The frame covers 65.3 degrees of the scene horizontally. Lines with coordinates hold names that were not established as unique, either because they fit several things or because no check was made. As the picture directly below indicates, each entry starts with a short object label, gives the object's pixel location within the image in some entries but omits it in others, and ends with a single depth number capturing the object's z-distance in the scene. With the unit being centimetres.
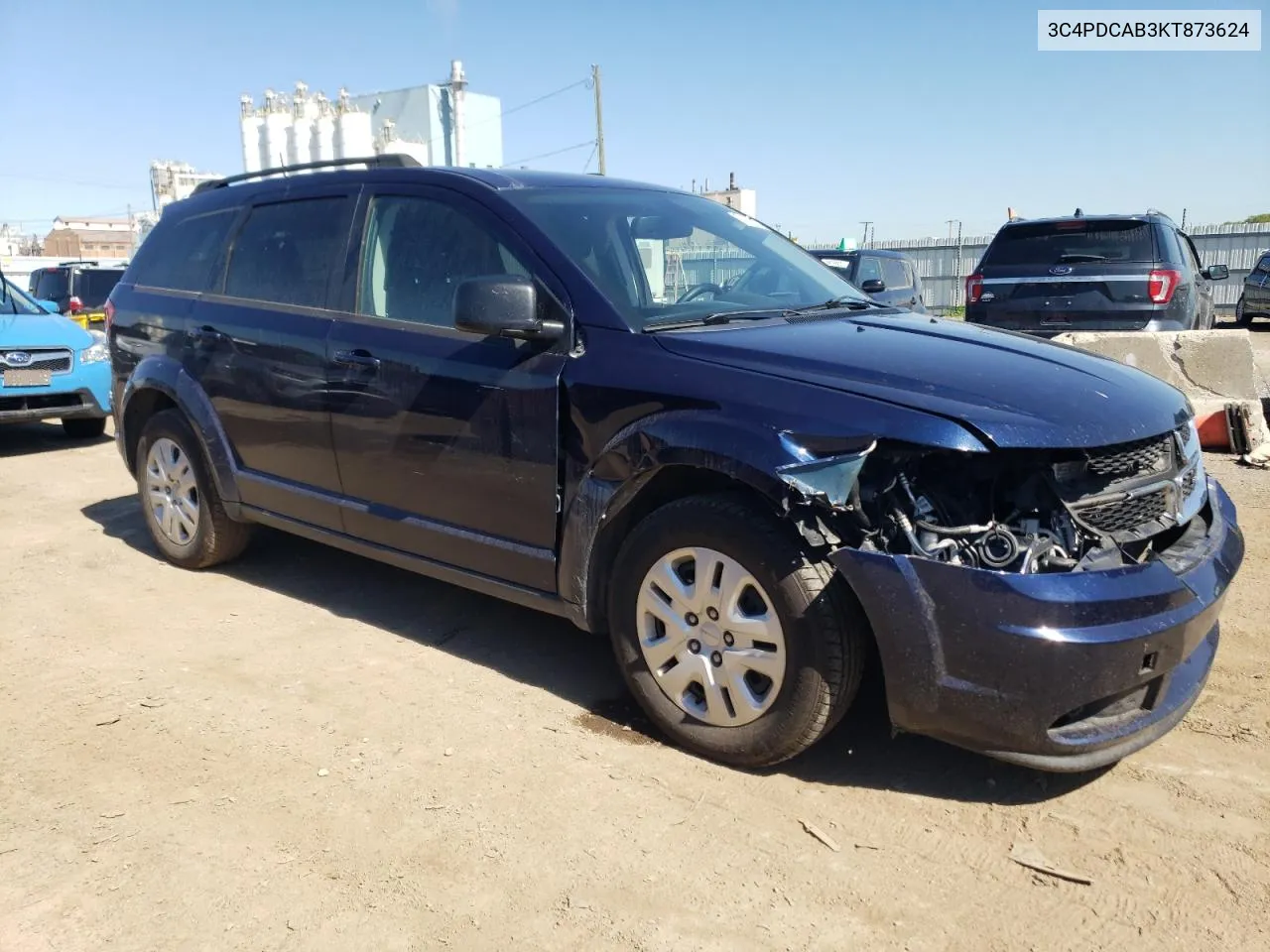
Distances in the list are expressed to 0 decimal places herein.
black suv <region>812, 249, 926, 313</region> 1126
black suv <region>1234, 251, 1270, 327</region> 1962
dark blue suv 264
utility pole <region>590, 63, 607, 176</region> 3209
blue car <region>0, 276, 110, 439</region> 870
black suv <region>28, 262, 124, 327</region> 1675
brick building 7688
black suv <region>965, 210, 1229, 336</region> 838
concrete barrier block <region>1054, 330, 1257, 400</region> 776
